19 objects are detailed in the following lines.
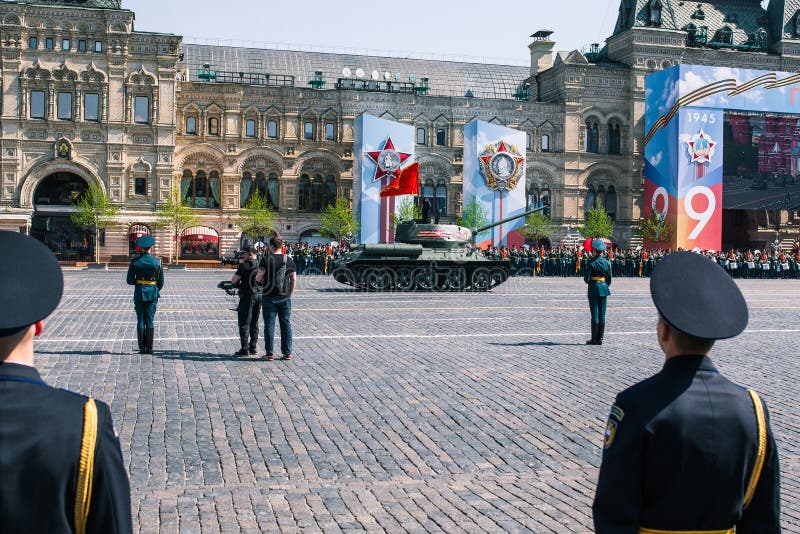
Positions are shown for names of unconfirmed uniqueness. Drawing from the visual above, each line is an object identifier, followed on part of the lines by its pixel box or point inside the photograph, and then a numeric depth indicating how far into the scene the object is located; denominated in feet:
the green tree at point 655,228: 181.16
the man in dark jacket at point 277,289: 44.01
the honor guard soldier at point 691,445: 10.39
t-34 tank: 100.73
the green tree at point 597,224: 190.91
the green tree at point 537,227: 192.13
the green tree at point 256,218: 180.24
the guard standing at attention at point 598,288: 50.06
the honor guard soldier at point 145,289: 44.93
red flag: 117.91
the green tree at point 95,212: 170.30
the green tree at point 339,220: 180.86
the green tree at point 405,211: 179.01
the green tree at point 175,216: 174.19
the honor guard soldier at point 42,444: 8.72
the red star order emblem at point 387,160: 177.99
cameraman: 45.85
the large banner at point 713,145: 179.32
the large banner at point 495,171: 185.57
